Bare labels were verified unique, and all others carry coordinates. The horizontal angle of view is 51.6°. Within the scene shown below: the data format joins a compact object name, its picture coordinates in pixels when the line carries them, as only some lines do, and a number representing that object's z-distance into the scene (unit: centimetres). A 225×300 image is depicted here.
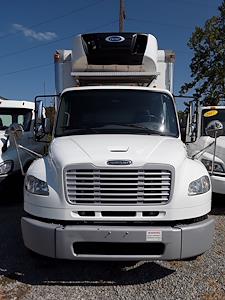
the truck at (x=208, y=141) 366
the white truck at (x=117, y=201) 239
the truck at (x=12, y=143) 432
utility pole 1305
